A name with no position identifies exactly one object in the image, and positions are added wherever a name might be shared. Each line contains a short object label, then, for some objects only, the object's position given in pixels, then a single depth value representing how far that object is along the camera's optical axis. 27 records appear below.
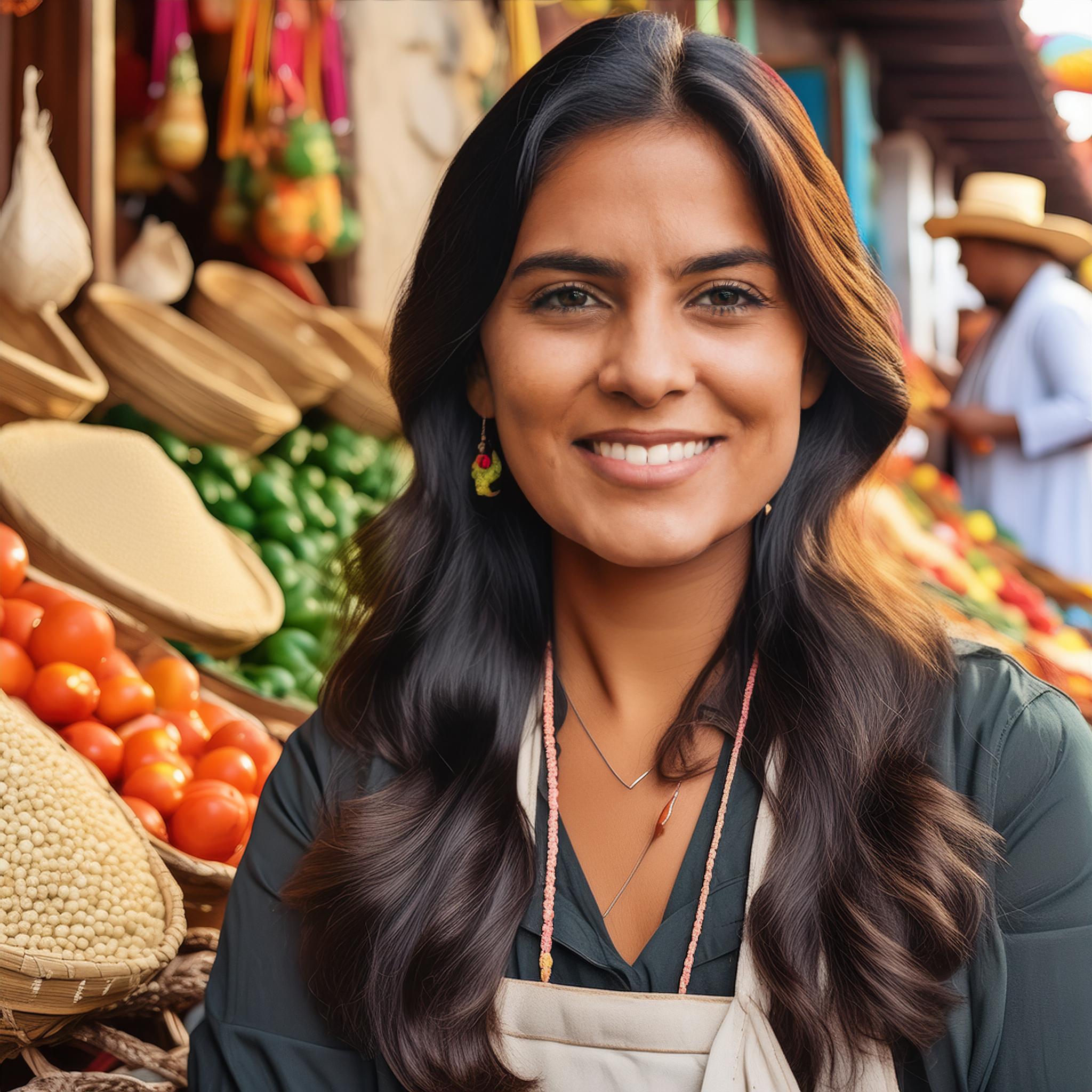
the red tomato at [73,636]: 2.04
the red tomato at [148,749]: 1.96
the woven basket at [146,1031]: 1.53
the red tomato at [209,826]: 1.88
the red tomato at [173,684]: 2.22
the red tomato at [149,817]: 1.86
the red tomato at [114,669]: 2.10
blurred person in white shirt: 5.16
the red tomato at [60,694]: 1.98
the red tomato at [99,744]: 1.93
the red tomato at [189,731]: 2.12
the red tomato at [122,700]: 2.05
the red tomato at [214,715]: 2.27
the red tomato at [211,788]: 1.92
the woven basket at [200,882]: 1.76
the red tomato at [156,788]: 1.91
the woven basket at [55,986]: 1.43
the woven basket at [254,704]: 2.43
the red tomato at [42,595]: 2.17
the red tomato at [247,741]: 2.12
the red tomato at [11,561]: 2.18
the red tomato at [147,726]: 2.02
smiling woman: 1.27
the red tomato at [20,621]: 2.07
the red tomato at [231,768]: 2.02
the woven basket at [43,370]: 2.57
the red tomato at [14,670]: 1.96
